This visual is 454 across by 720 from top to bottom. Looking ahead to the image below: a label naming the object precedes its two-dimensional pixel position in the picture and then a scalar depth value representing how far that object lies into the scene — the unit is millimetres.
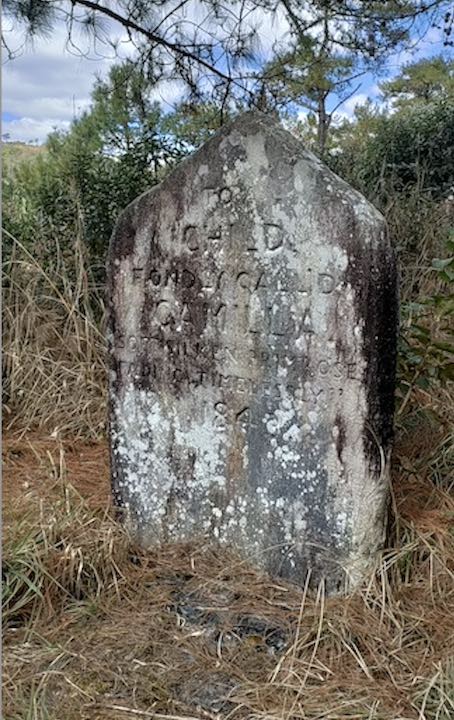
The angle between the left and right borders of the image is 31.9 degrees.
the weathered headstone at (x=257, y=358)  2076
